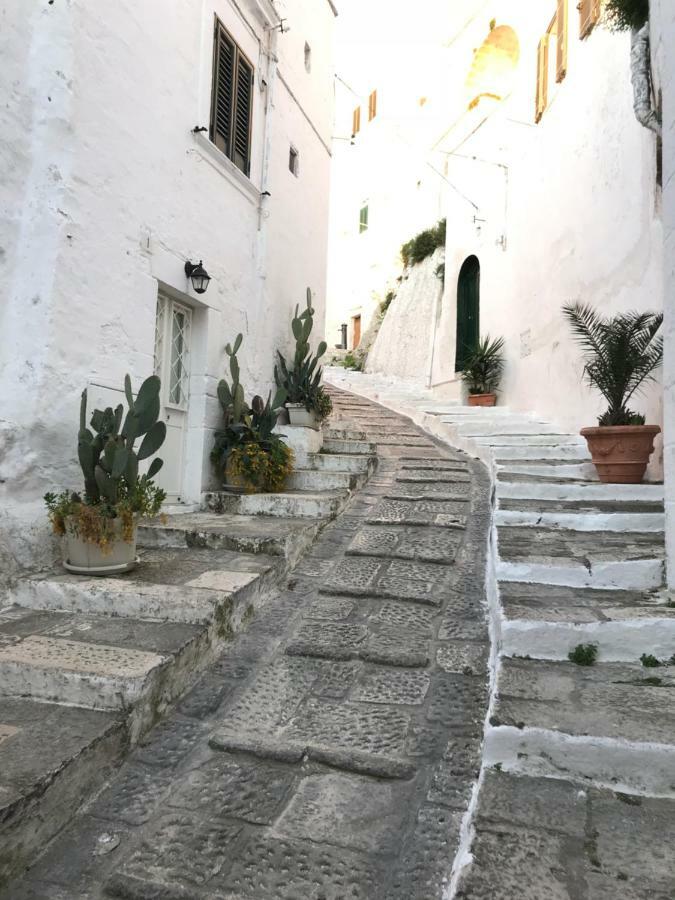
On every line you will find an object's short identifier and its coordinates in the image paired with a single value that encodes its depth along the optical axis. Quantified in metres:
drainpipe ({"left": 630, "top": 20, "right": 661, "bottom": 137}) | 4.72
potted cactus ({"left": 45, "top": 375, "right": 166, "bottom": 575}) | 3.26
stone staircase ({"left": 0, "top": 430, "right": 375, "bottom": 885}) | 1.83
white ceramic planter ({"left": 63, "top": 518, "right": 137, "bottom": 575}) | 3.30
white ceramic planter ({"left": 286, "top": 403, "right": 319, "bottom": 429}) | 6.80
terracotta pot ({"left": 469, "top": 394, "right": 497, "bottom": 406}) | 9.59
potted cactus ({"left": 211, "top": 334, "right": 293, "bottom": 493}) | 5.36
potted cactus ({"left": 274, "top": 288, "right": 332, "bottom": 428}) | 6.82
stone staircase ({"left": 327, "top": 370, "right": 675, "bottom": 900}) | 1.59
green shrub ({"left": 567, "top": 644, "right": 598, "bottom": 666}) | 2.49
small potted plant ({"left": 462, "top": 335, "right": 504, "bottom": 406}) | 9.62
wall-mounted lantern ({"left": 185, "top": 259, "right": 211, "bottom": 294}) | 4.95
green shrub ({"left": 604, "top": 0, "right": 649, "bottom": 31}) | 5.26
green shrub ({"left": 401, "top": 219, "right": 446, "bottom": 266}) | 15.07
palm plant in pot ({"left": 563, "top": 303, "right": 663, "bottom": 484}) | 4.57
